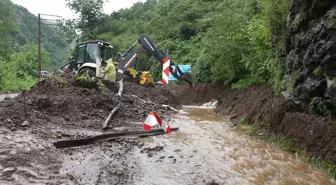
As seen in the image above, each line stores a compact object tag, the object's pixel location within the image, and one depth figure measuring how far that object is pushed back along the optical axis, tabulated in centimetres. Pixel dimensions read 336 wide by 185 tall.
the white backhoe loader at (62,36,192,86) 1345
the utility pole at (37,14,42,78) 3081
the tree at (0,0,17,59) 4450
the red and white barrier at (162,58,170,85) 1096
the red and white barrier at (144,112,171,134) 738
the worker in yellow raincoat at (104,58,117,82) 1387
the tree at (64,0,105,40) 4535
